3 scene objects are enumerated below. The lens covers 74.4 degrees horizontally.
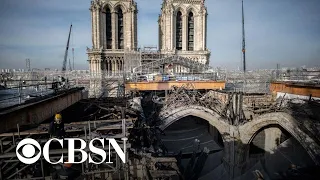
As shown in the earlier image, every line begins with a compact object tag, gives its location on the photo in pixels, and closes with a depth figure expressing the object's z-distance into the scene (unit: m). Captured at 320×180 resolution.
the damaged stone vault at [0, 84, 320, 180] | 6.94
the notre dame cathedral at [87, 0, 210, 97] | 36.88
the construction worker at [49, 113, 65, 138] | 6.53
